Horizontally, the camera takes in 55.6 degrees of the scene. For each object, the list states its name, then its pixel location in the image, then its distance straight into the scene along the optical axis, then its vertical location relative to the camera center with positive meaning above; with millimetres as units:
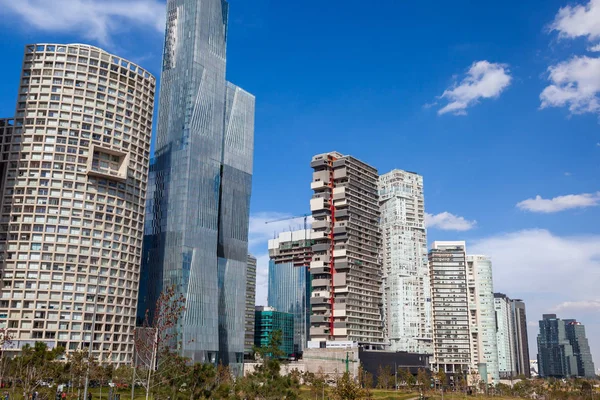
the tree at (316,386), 116381 -9885
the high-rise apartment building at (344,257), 180500 +26034
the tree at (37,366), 65250 -3948
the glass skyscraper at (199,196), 153500 +39590
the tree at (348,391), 53406 -4918
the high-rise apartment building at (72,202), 116750 +28114
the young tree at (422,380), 144700 -10965
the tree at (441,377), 143625 -9322
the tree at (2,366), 70056 -4111
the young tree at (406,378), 159100 -11209
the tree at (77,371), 76500 -4778
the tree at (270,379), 58188 -4304
